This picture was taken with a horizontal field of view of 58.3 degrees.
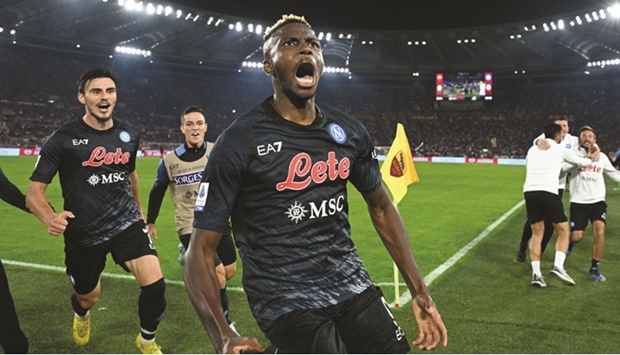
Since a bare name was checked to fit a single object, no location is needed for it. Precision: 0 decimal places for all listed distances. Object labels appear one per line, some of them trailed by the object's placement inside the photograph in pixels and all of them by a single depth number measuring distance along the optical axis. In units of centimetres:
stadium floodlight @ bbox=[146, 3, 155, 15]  3816
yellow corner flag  598
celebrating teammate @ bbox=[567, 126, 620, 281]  807
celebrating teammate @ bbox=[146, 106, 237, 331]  576
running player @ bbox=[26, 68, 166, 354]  468
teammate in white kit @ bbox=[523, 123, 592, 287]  753
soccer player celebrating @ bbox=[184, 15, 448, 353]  243
